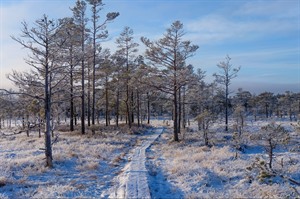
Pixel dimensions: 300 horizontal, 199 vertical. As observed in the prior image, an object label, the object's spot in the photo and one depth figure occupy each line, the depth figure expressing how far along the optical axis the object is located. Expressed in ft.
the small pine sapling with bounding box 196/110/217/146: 77.10
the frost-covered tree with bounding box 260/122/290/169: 48.26
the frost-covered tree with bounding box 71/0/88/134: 95.15
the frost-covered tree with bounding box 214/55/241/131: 130.76
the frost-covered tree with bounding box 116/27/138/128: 123.10
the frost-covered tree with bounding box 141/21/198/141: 82.28
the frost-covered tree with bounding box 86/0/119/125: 97.71
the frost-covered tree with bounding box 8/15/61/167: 46.22
